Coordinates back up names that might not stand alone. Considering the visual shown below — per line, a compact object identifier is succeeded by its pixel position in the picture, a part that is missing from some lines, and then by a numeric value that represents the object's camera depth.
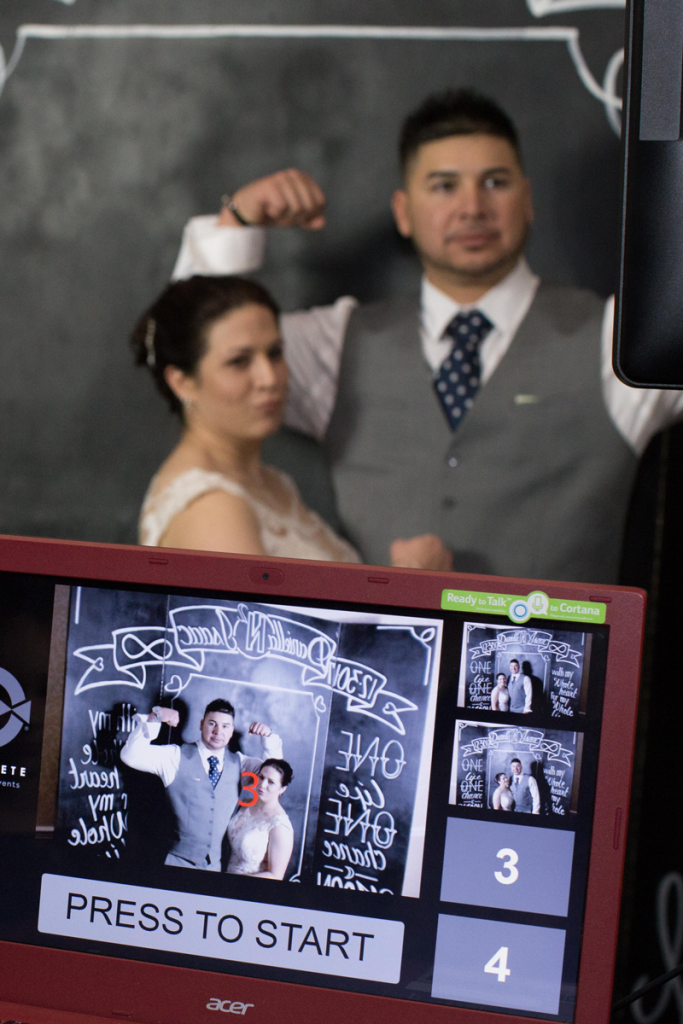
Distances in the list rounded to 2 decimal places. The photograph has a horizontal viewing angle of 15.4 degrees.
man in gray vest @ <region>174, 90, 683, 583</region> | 1.93
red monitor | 1.28
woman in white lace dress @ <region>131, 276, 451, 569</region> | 2.01
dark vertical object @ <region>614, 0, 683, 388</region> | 1.19
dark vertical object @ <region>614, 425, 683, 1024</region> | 1.90
